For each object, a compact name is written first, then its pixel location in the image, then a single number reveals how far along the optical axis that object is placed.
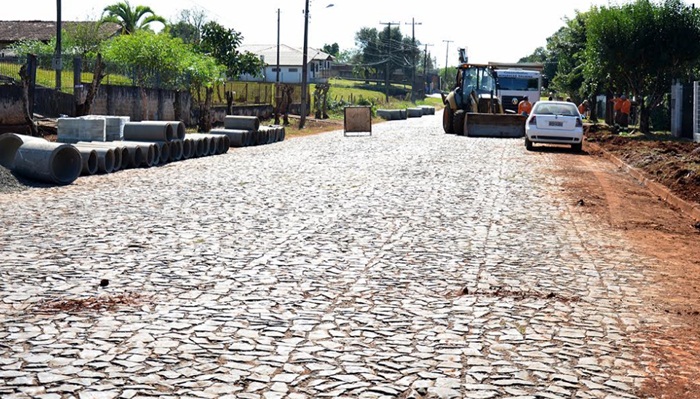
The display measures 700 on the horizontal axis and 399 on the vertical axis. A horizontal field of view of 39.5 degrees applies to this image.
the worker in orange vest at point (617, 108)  45.42
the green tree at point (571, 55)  61.47
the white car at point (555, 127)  31.08
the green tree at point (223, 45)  72.81
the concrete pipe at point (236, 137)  32.79
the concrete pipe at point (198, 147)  27.16
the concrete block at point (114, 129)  25.48
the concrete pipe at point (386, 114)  76.44
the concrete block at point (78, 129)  23.32
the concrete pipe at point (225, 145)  29.27
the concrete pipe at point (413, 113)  84.31
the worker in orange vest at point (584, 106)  51.97
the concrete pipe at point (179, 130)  25.69
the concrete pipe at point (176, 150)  25.20
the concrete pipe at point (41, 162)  18.20
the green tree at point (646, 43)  39.88
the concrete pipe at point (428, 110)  94.37
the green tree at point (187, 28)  126.14
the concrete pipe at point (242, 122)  34.16
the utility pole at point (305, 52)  52.16
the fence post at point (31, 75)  27.58
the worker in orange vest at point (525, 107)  44.20
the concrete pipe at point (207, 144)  27.91
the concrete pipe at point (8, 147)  20.05
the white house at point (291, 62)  128.38
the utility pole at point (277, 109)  51.06
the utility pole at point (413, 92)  130.75
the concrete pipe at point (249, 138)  33.53
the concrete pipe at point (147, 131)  24.59
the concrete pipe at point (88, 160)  20.45
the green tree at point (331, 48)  186.88
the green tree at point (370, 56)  160.88
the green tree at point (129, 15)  72.50
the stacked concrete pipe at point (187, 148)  26.25
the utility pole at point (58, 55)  37.91
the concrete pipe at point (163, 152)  24.25
